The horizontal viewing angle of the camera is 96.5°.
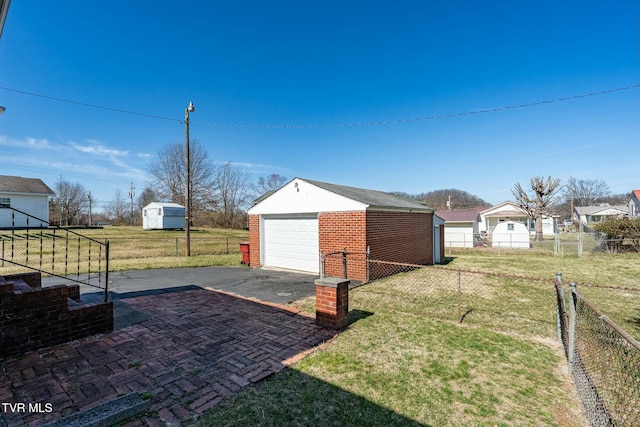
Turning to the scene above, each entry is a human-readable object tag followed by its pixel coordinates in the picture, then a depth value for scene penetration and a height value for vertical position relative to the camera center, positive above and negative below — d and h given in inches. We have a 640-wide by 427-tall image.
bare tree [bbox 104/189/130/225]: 2051.1 +101.3
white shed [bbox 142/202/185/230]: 1264.8 +29.7
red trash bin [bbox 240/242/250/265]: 474.7 -50.3
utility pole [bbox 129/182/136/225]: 1999.8 +222.9
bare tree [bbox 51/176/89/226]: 1569.9 +124.9
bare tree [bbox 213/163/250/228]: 1567.1 +152.5
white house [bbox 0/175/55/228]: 982.3 +97.0
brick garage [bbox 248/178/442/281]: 353.1 -9.3
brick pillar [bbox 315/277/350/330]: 187.8 -54.5
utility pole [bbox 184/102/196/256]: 558.6 +115.6
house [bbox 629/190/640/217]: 1252.4 +80.6
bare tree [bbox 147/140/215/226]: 1389.0 +240.6
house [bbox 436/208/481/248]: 991.6 -21.9
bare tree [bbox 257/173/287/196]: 1821.1 +265.7
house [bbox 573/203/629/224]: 2002.0 +65.7
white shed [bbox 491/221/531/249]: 864.7 -41.6
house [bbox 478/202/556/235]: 1451.8 +20.5
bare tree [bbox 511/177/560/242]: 927.7 +81.4
